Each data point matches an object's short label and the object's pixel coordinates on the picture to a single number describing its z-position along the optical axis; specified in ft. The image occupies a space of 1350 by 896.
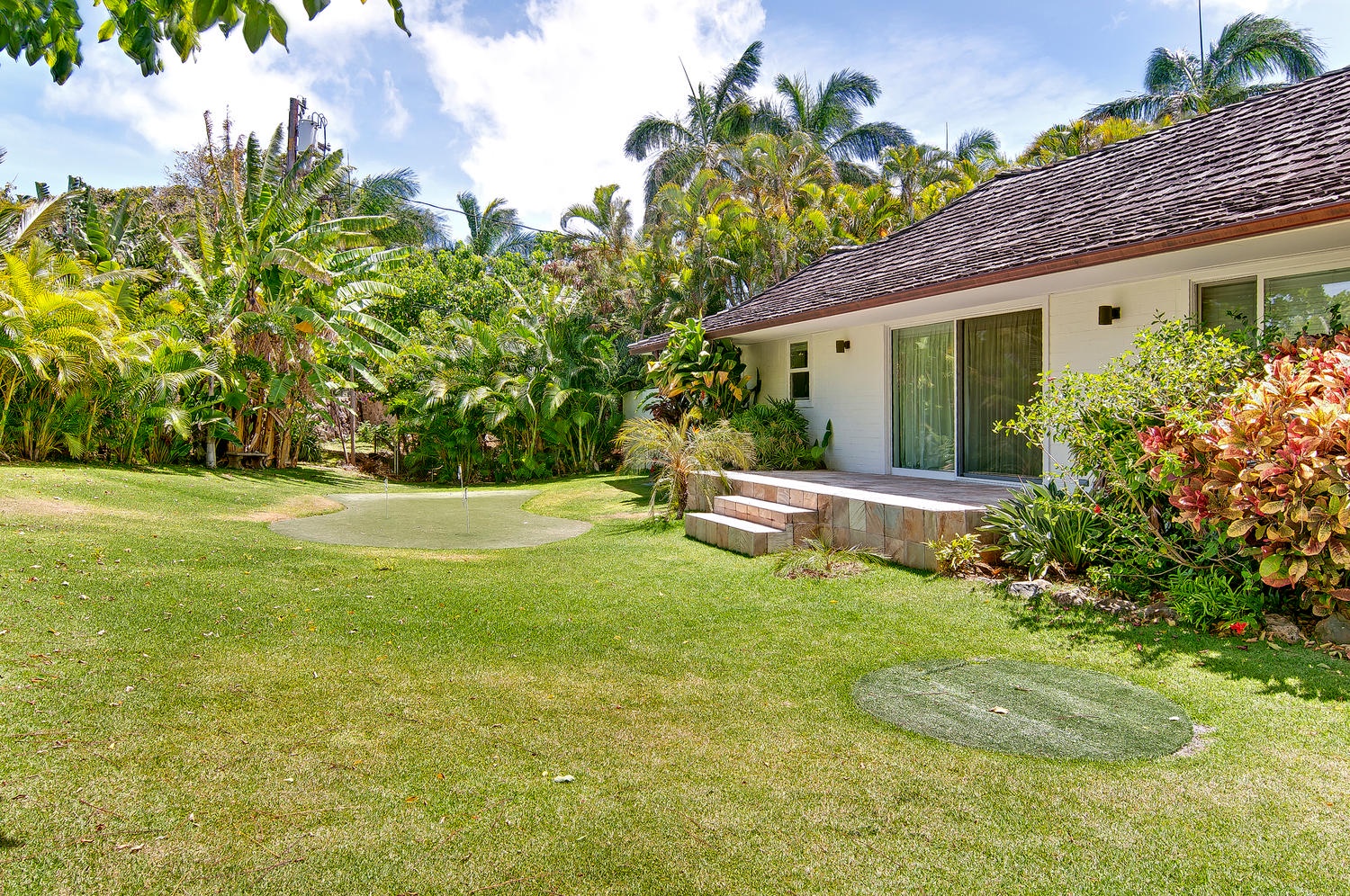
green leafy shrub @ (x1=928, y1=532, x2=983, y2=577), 22.54
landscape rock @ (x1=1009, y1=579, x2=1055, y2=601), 19.97
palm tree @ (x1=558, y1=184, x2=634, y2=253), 83.71
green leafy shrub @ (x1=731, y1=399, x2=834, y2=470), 40.63
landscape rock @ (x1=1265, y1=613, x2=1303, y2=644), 16.08
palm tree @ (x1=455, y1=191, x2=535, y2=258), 124.98
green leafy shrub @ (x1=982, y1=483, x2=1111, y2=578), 20.80
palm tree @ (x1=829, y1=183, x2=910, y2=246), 76.74
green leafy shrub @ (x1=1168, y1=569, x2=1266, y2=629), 16.96
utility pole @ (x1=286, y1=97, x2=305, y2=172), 73.20
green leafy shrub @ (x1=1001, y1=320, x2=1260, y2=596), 18.58
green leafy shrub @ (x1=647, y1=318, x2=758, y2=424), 45.19
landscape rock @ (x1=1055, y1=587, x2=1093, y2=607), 19.12
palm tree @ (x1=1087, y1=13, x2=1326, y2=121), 97.14
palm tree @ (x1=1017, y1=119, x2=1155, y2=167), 70.44
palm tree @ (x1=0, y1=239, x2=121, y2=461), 37.06
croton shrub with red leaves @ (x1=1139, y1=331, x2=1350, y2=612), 15.20
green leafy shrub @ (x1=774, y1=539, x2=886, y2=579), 23.70
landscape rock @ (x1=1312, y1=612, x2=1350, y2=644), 15.61
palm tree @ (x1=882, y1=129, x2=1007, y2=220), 80.23
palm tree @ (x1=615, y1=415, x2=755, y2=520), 34.50
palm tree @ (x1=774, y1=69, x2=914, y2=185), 113.50
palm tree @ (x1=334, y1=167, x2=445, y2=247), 91.97
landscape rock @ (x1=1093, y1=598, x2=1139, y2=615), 18.43
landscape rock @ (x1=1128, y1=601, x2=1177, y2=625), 17.97
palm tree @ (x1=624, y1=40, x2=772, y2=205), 106.42
